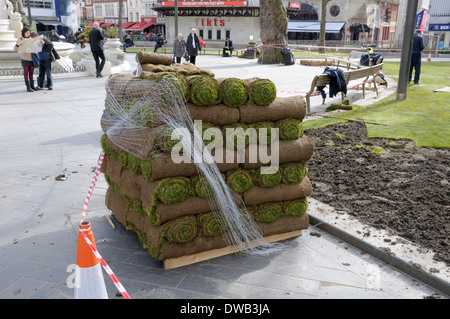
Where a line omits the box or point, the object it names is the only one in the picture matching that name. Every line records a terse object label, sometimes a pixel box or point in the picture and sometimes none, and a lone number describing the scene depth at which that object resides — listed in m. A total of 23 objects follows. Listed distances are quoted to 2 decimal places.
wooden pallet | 3.84
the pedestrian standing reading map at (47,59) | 13.76
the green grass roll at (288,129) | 4.30
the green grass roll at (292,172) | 4.32
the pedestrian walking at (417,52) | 14.80
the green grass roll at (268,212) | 4.27
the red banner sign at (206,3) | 51.59
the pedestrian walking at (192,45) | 20.33
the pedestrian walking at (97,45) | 16.41
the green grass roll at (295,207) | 4.41
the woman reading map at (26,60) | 13.53
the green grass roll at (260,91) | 4.11
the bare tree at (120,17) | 49.60
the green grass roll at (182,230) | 3.74
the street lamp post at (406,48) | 11.24
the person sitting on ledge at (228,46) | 33.03
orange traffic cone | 2.89
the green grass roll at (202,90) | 3.81
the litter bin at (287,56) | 24.61
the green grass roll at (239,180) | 4.05
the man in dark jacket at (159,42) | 35.14
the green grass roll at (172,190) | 3.64
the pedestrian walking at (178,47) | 20.38
